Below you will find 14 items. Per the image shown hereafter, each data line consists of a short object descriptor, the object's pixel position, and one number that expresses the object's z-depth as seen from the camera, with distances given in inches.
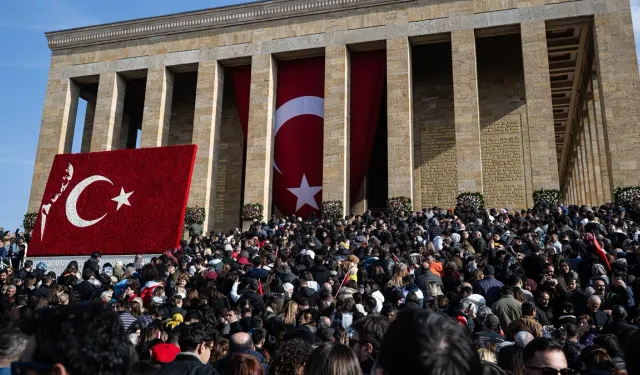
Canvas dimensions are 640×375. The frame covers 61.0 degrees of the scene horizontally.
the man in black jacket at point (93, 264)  488.9
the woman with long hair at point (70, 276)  432.6
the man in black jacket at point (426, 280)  354.3
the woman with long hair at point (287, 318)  277.7
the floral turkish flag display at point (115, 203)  689.6
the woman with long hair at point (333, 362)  115.6
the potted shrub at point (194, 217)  873.6
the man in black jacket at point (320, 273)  400.2
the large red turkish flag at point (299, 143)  877.8
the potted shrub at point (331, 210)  806.5
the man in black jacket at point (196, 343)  160.9
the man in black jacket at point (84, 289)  394.6
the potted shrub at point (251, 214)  847.7
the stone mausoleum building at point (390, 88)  789.9
